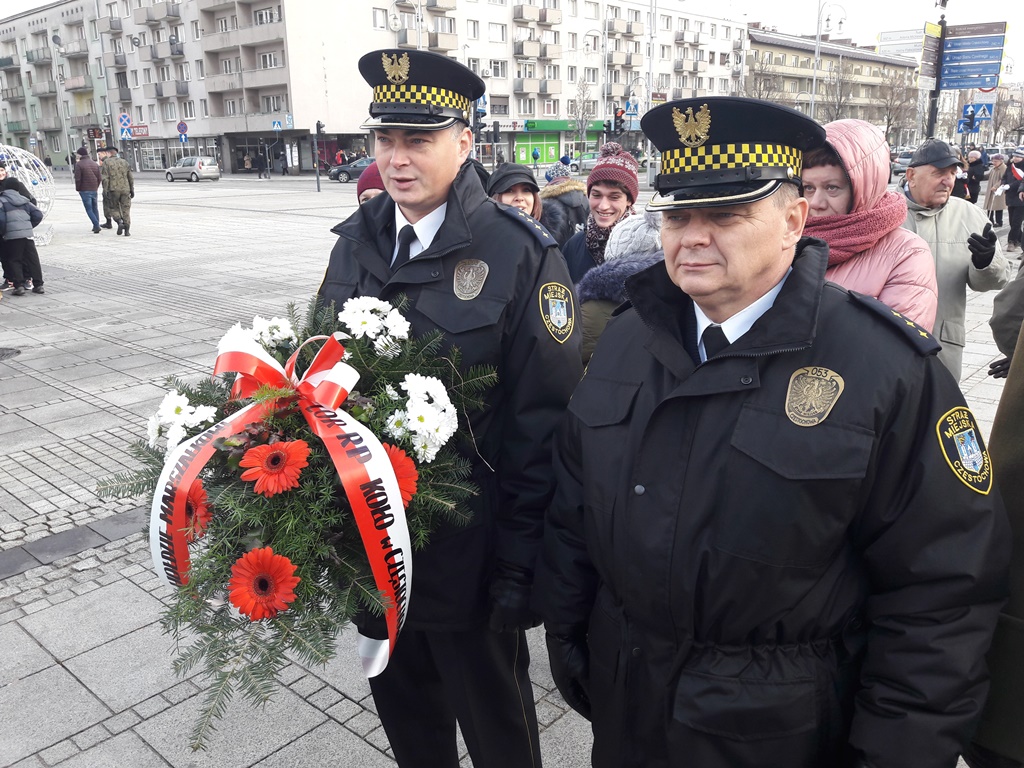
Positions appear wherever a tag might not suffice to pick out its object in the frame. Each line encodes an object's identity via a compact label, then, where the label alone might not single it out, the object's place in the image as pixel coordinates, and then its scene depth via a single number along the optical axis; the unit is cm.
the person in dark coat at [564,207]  625
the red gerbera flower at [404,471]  188
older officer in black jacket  149
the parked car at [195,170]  4503
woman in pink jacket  275
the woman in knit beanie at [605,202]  445
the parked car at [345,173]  4438
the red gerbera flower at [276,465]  172
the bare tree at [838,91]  5786
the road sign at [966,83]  1656
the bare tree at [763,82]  6106
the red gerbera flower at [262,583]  167
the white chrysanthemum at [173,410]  196
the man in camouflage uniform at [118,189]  1722
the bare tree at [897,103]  6125
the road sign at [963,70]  1628
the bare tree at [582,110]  5681
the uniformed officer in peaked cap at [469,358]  222
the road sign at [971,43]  1639
